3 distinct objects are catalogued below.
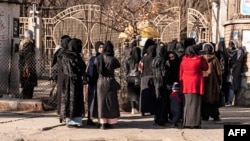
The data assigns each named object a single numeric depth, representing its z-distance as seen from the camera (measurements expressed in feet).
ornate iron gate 72.69
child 35.76
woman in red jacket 34.78
